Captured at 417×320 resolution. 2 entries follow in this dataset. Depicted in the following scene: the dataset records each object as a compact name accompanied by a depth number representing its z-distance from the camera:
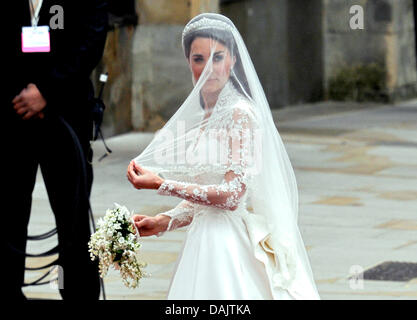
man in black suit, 11.28
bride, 8.50
